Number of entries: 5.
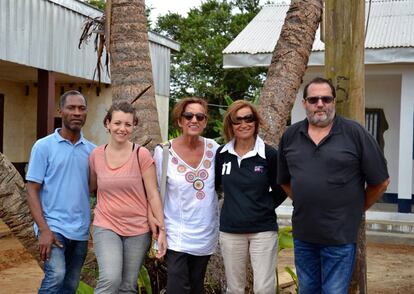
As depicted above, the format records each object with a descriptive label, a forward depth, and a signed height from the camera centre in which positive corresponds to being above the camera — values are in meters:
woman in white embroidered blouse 4.16 -0.44
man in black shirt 3.65 -0.26
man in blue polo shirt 3.99 -0.40
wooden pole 4.30 +0.62
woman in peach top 3.98 -0.47
